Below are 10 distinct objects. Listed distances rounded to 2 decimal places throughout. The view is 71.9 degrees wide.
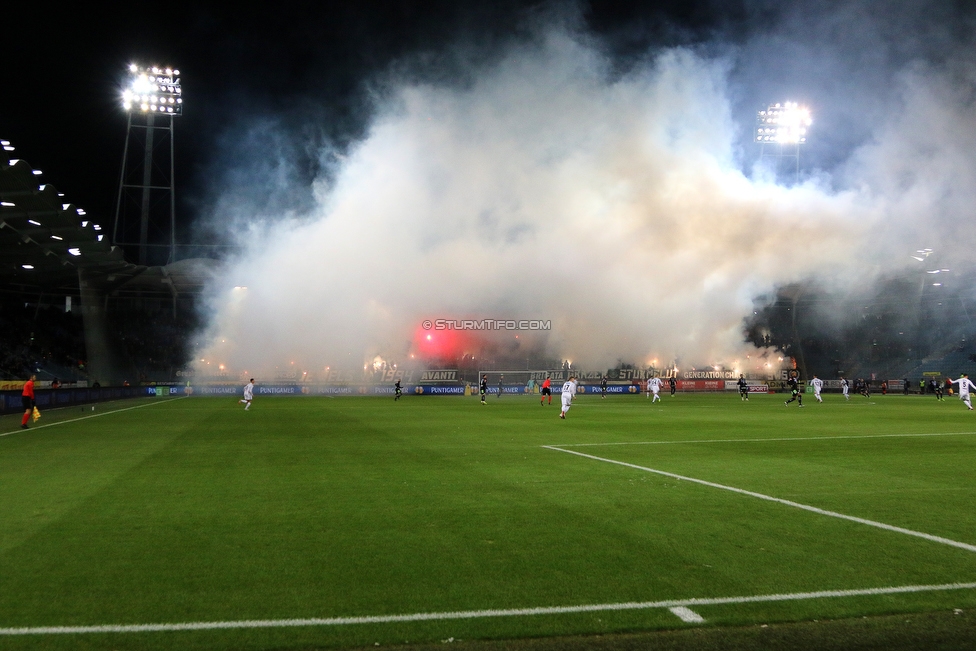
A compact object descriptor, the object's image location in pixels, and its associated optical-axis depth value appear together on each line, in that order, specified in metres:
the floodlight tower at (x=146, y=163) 54.28
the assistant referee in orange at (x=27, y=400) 20.50
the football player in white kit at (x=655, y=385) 38.86
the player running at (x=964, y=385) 30.05
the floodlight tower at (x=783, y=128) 44.75
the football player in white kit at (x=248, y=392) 31.86
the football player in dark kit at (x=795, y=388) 35.38
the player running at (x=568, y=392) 24.06
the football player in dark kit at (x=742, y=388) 43.06
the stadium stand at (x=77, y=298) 33.38
